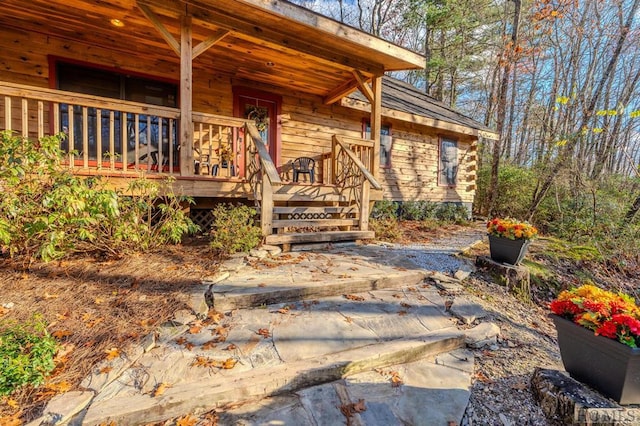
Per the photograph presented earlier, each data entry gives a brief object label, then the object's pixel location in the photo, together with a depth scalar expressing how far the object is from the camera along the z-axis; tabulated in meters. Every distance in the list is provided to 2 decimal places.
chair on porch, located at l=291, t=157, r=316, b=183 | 6.59
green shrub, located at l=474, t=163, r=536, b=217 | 9.67
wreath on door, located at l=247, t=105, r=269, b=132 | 6.41
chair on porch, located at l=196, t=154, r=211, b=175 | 5.75
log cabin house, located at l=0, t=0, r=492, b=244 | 3.93
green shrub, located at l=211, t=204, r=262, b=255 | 3.69
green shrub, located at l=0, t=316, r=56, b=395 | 1.56
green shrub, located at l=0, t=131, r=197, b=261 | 2.61
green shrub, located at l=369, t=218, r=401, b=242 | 5.52
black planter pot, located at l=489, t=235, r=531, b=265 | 3.76
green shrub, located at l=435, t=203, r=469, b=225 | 8.98
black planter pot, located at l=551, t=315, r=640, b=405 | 1.57
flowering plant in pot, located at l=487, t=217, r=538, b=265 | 3.69
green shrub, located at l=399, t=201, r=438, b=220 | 8.37
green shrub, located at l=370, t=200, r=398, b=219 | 7.51
